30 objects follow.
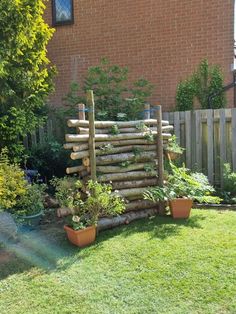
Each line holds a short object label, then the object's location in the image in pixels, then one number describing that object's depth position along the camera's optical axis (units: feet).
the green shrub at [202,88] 20.75
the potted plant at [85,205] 11.55
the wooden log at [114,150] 12.31
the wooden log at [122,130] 12.72
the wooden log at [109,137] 12.23
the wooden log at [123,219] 12.67
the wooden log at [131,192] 13.44
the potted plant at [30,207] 13.55
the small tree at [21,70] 14.19
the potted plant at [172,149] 15.16
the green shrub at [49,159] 18.49
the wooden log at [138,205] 13.65
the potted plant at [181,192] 13.59
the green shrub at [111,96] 18.70
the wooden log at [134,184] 13.49
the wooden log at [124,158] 13.12
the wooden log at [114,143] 12.31
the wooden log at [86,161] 12.72
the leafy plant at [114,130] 13.65
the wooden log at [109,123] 12.51
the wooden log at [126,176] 13.07
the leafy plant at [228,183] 16.52
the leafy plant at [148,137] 14.27
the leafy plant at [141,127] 14.36
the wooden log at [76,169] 12.50
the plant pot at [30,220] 13.34
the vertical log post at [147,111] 15.76
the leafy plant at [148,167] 14.09
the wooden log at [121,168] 13.13
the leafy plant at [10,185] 12.78
